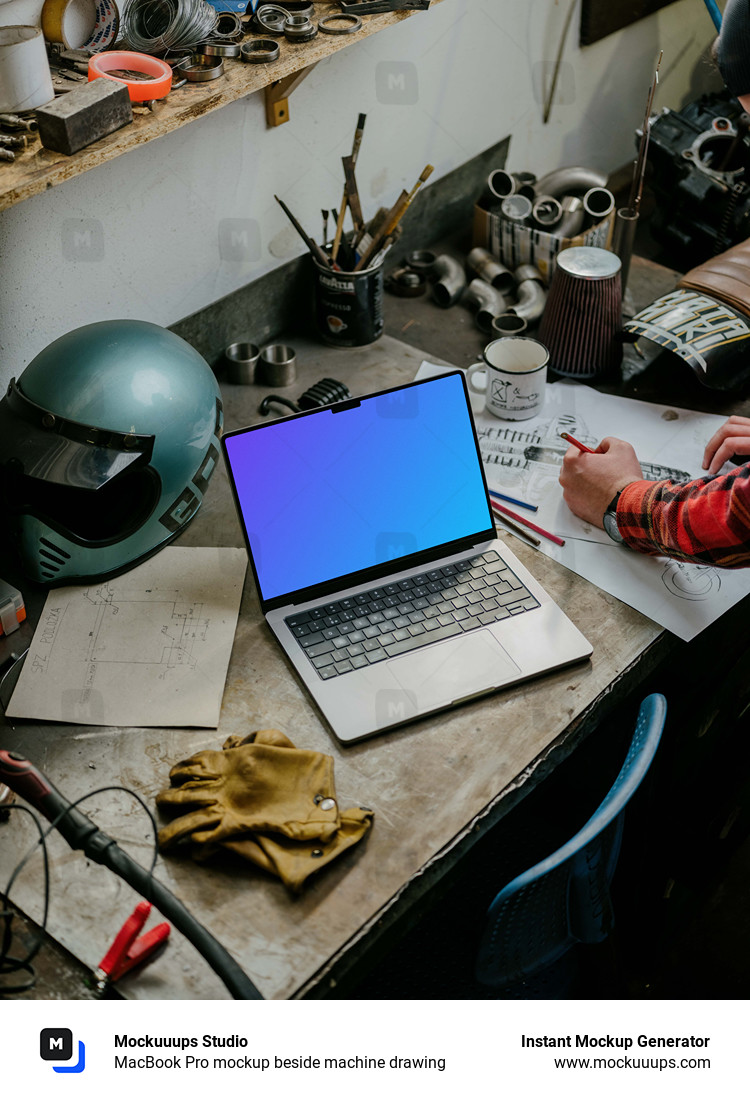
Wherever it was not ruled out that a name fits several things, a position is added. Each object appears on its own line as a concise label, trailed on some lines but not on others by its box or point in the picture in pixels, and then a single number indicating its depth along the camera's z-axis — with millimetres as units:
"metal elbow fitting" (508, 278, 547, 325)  1635
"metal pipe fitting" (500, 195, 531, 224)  1722
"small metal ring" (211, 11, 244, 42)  1196
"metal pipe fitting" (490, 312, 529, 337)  1555
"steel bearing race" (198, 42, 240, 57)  1151
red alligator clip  844
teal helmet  1108
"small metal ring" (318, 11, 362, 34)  1230
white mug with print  1419
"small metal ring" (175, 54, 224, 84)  1121
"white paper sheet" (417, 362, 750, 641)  1191
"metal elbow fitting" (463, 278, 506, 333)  1654
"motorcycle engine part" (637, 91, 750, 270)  1742
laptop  1081
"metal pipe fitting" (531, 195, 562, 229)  1704
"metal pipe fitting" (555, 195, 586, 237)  1692
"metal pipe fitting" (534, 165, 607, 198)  1784
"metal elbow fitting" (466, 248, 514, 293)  1723
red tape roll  1049
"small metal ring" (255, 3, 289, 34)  1225
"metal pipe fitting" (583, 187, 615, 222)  1690
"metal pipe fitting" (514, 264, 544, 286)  1700
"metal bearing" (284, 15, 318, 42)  1207
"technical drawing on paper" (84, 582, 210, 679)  1112
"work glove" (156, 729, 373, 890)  917
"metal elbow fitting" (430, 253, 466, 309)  1706
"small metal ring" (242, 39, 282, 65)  1164
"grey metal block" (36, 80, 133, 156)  961
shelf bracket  1429
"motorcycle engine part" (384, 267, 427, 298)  1739
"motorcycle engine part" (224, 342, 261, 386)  1527
